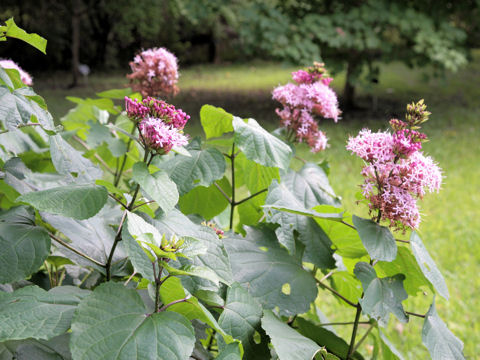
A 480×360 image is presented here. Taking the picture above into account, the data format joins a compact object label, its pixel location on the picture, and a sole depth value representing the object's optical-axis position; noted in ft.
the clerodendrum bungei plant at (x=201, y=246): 2.95
